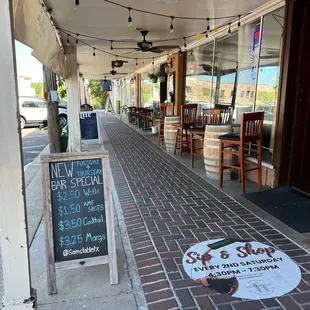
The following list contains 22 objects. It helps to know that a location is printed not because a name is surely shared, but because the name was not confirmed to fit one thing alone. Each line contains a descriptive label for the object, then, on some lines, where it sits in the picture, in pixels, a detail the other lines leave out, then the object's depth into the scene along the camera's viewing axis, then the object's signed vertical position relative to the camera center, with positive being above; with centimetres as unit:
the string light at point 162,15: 414 +134
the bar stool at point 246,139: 358 -46
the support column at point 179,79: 788 +58
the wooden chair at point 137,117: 1115 -67
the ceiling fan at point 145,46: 582 +109
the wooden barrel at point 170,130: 620 -61
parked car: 1290 -53
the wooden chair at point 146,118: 1042 -63
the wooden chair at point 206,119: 487 -33
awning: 177 +53
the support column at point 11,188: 145 -46
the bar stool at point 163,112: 720 -29
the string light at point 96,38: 555 +134
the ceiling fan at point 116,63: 833 +104
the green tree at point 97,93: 3094 +71
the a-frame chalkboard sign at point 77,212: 188 -74
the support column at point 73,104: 688 -11
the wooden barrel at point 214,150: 418 -70
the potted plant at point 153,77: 1011 +79
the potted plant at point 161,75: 926 +79
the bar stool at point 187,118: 541 -32
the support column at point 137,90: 1438 +51
